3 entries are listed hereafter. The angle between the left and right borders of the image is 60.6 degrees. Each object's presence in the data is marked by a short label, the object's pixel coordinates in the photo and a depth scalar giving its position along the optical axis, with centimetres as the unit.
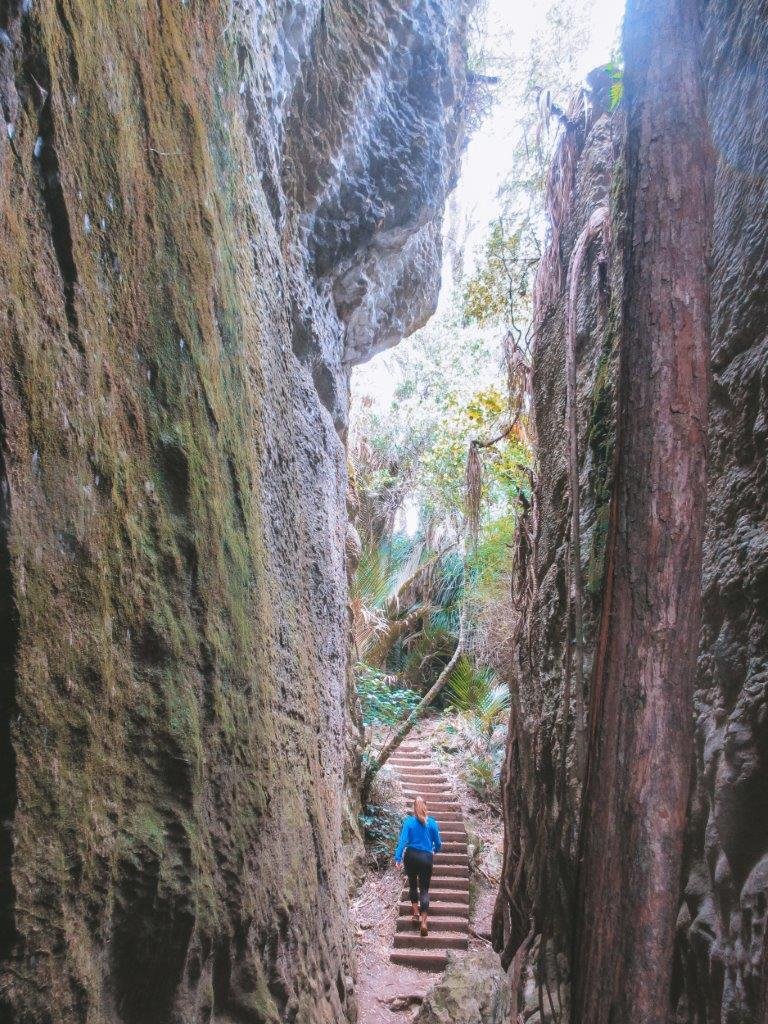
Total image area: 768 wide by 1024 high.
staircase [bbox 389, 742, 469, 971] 715
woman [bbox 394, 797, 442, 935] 694
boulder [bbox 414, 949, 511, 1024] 403
